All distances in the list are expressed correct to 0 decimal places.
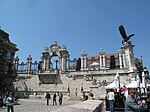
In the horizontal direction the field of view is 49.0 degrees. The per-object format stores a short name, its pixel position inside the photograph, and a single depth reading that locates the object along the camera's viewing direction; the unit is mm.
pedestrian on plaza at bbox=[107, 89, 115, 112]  10734
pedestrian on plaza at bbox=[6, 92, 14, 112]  10777
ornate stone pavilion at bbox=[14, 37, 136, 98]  35812
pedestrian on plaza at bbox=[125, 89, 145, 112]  5070
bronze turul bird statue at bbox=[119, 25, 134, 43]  28291
